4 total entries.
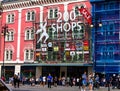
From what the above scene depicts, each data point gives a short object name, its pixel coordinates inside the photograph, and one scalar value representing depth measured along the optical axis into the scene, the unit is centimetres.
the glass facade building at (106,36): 4562
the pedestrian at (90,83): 3134
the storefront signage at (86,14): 4781
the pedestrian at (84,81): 3022
